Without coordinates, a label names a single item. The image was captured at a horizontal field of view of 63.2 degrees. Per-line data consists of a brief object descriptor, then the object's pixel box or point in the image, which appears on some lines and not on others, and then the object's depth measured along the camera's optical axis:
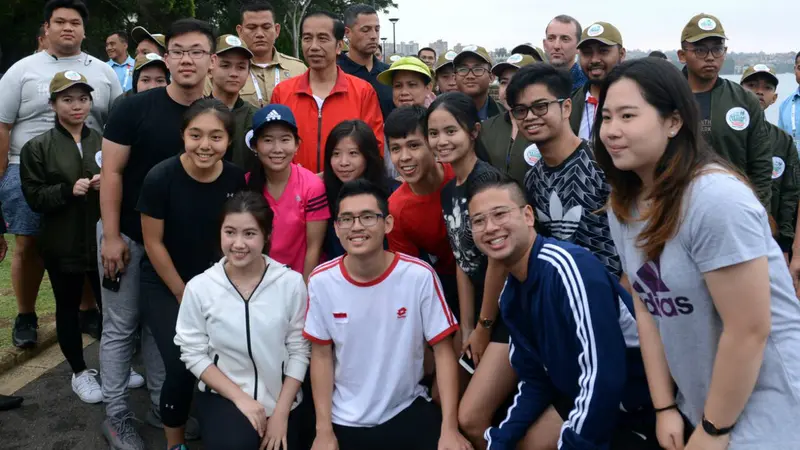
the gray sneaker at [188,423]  3.91
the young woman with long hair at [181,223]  3.46
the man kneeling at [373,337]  3.21
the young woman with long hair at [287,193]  3.74
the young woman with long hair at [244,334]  3.24
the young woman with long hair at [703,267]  1.82
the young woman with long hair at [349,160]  3.82
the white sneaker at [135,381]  4.62
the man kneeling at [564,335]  2.50
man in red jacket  4.57
